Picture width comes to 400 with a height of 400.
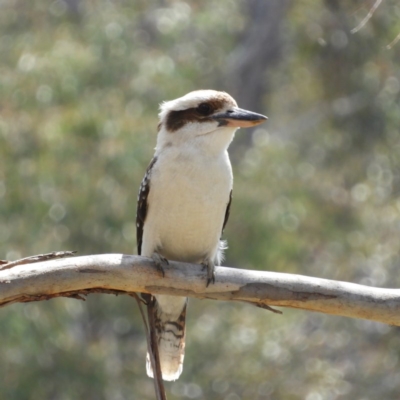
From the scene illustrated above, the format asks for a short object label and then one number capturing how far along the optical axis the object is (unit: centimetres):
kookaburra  792
